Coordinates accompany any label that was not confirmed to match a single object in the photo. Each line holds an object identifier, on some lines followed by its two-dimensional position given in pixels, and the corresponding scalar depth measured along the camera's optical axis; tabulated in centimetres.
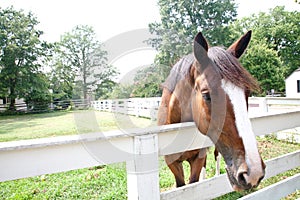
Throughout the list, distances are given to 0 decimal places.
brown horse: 108
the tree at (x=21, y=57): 2069
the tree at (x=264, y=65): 2095
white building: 2167
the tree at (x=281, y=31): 2906
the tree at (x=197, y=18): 2075
